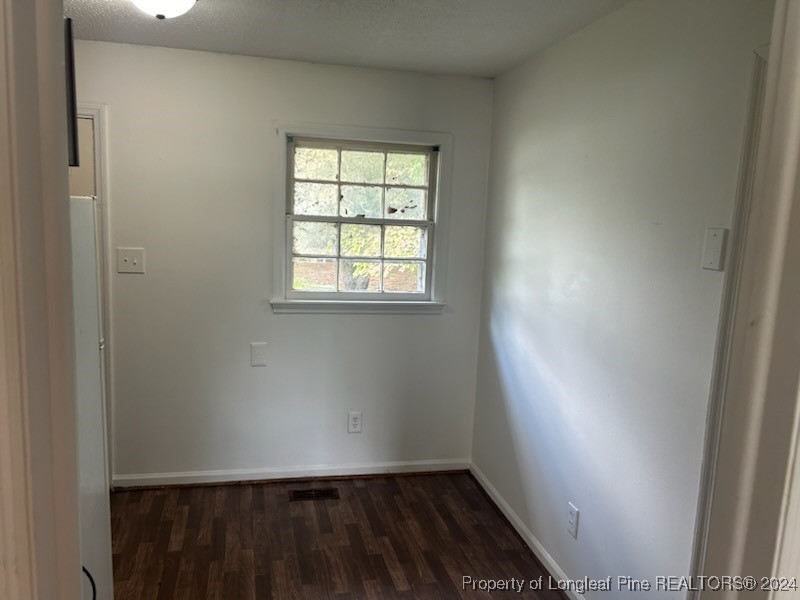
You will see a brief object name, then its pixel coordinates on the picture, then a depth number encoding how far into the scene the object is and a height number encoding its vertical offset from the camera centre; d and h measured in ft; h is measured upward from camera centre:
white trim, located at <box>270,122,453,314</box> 9.25 +0.64
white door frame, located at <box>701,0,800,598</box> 1.74 -0.33
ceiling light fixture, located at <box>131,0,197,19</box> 6.23 +2.55
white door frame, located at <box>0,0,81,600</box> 1.43 -0.26
